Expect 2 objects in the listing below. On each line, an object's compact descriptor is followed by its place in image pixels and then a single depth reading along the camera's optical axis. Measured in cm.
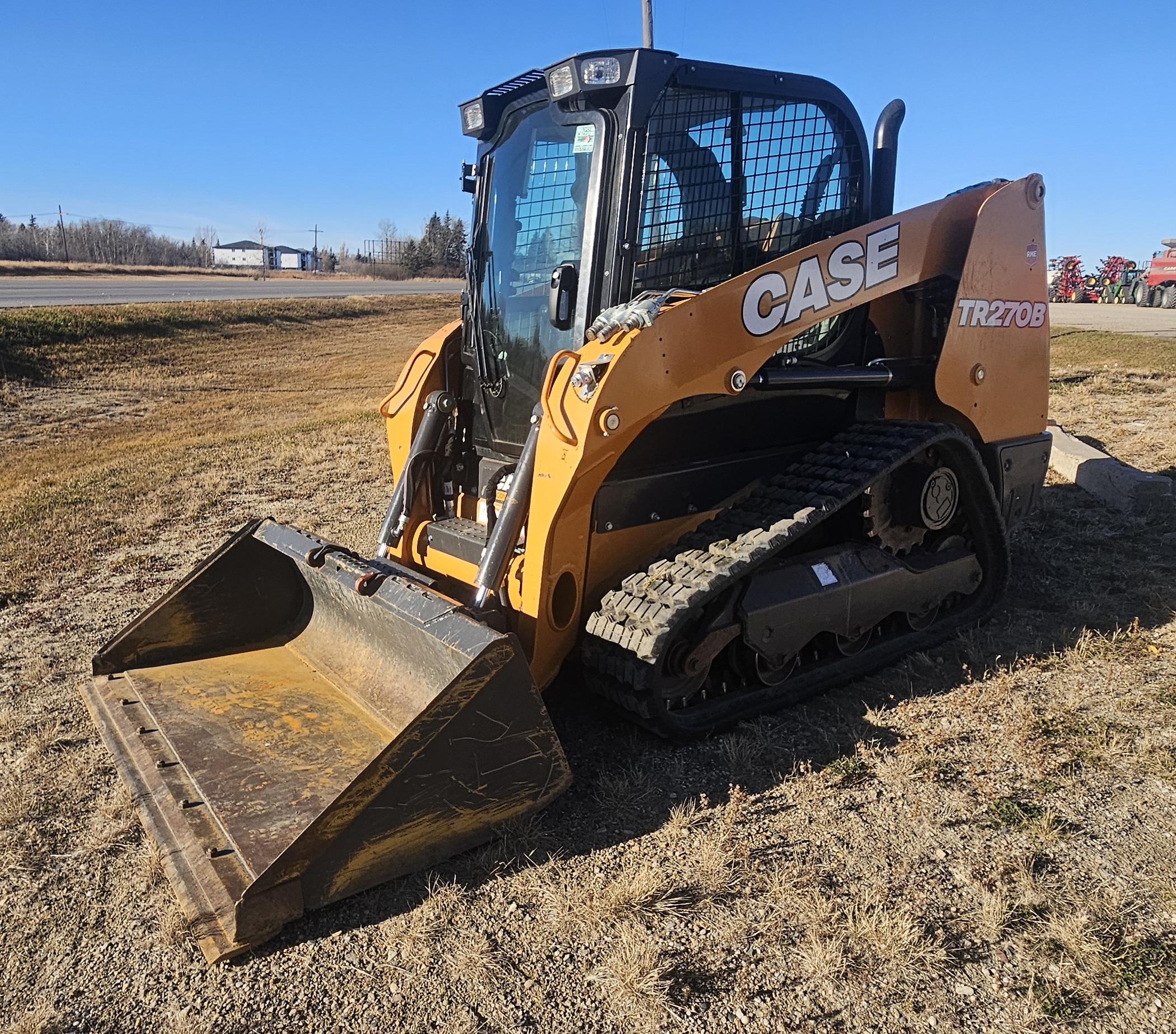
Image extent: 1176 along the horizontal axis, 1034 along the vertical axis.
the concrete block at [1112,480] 702
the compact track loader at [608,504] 310
